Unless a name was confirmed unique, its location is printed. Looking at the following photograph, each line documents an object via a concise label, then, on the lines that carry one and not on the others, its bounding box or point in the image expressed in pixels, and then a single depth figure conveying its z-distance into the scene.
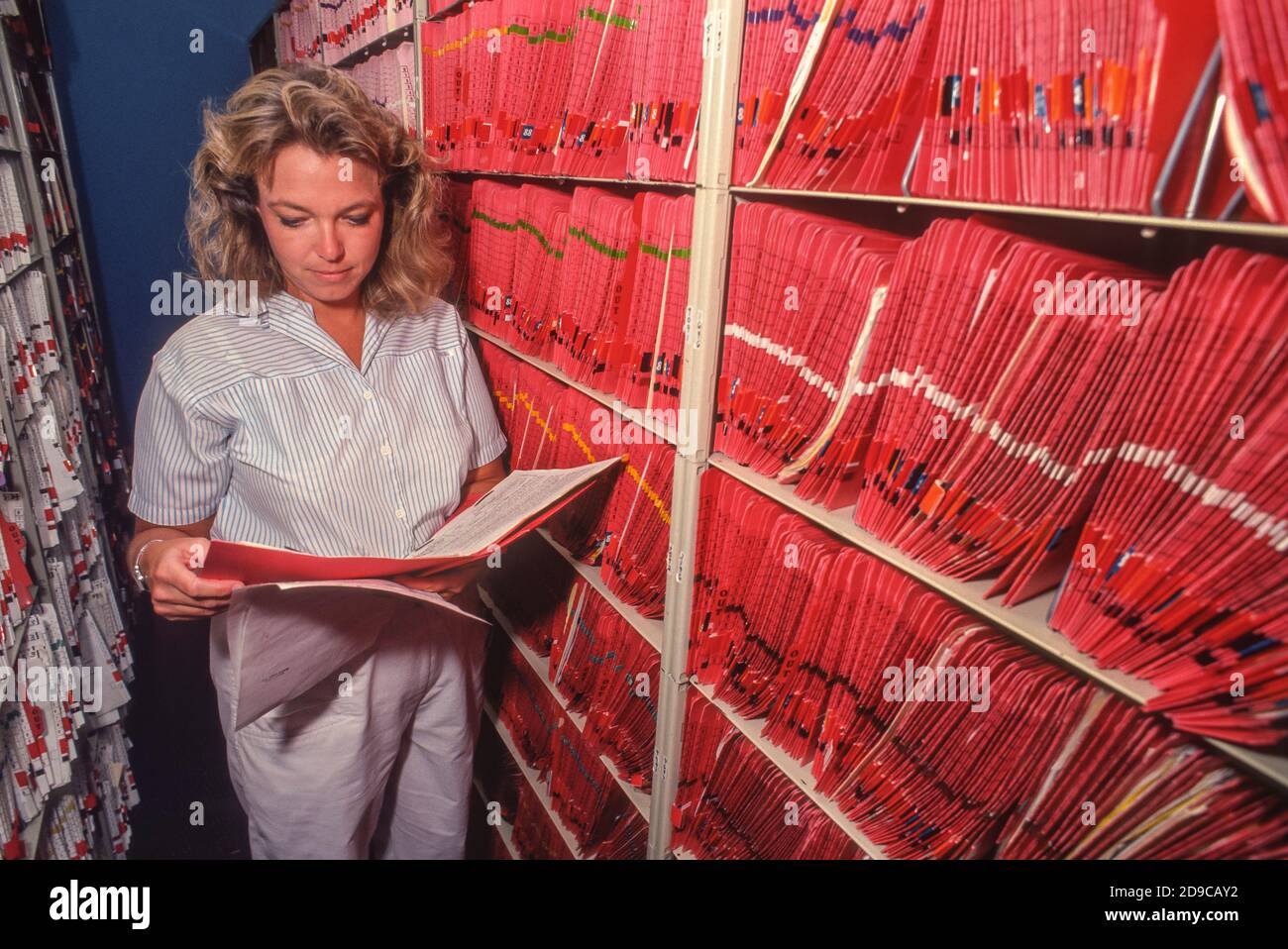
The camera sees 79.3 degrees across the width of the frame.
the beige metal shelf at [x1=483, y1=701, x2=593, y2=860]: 1.83
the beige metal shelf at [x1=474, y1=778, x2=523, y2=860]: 2.14
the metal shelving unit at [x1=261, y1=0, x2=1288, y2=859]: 0.81
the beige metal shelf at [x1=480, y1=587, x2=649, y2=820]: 1.58
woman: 1.30
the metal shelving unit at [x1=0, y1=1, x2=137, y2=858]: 1.93
